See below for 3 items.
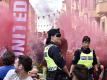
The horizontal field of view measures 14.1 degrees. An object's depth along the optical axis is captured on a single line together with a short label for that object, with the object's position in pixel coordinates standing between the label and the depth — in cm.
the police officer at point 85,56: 724
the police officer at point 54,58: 635
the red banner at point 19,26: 902
